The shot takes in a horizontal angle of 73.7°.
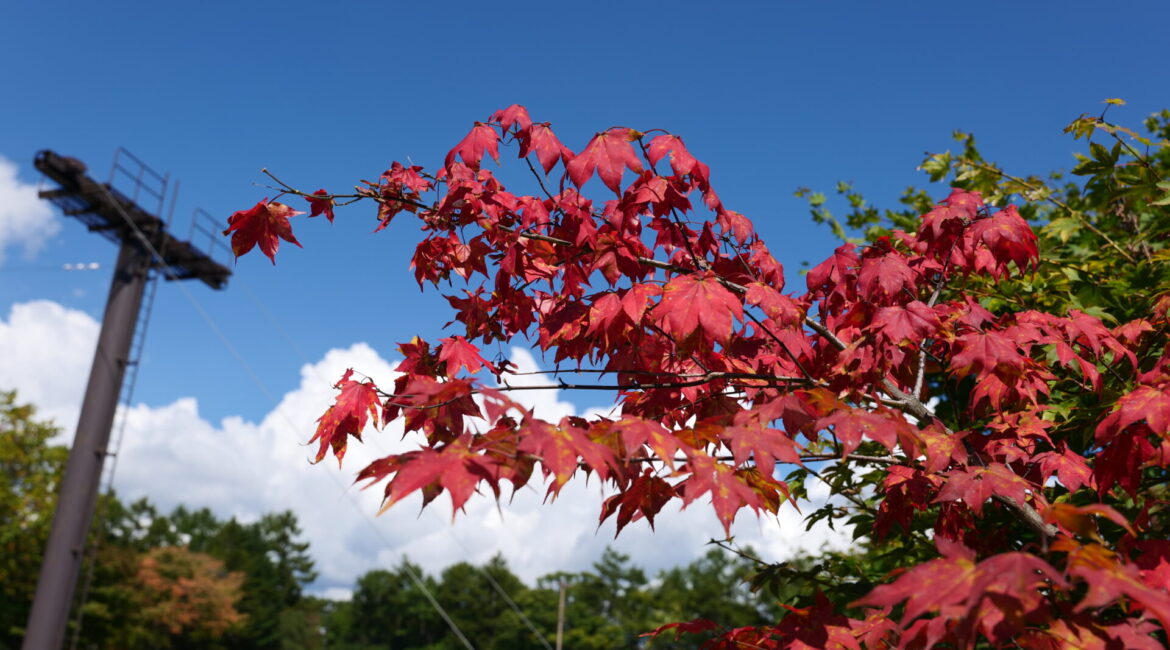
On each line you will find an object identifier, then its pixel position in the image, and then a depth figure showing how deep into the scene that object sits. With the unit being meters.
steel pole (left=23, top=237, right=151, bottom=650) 18.02
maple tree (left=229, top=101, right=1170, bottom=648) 1.76
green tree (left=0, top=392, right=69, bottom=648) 27.89
